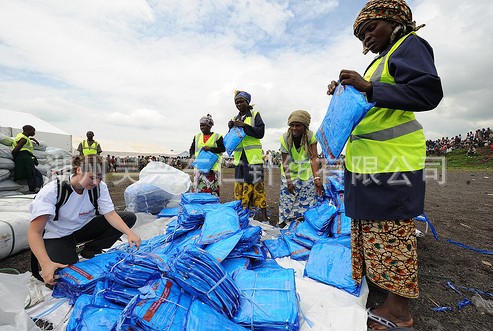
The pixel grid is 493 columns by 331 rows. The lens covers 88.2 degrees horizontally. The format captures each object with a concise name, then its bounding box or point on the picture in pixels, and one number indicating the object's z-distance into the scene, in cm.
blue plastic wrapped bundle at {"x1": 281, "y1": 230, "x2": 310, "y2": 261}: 258
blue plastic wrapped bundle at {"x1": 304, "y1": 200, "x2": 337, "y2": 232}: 281
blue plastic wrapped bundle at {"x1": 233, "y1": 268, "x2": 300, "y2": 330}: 140
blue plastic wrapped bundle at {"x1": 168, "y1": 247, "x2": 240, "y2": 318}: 146
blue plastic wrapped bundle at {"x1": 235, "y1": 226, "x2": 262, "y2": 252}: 222
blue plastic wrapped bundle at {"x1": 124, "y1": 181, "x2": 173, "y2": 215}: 425
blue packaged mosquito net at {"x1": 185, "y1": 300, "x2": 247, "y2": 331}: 130
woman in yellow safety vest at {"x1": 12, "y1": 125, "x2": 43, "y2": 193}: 540
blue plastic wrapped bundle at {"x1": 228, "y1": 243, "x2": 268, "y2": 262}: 214
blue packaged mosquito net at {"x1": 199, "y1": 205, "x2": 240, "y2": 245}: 222
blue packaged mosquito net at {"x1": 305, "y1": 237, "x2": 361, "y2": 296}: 198
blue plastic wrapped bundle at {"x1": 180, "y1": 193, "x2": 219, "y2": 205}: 321
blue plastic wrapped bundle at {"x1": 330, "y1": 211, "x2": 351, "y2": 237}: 267
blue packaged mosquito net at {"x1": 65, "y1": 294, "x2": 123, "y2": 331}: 142
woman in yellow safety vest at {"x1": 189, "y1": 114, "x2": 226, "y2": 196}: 414
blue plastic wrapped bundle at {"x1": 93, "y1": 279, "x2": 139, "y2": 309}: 160
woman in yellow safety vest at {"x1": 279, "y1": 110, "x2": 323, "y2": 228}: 341
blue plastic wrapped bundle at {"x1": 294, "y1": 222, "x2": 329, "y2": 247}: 272
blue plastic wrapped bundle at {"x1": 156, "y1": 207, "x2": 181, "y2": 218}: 406
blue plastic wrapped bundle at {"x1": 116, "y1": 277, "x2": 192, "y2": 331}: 131
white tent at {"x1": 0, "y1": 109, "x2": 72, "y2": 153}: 1530
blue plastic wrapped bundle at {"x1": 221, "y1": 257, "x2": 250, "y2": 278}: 201
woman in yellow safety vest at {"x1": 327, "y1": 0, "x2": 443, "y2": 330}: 138
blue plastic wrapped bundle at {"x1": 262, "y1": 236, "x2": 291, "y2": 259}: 267
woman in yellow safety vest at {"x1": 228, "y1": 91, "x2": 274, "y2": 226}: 371
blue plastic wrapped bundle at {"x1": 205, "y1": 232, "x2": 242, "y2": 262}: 200
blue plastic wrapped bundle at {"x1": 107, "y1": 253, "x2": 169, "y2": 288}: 167
